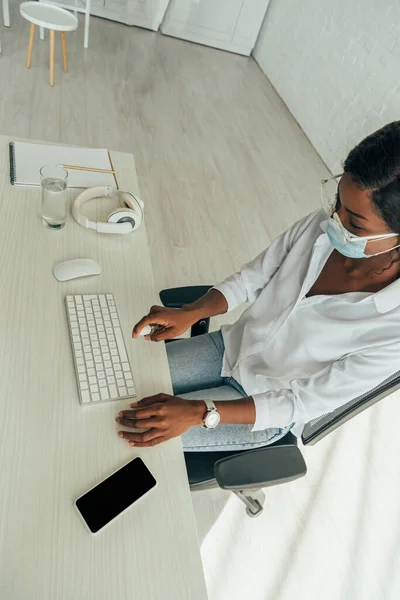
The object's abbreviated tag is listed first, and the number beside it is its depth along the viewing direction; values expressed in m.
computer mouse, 0.98
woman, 0.83
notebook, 1.18
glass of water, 1.07
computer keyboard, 0.83
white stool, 2.81
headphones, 1.11
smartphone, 0.67
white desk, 0.62
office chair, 0.82
